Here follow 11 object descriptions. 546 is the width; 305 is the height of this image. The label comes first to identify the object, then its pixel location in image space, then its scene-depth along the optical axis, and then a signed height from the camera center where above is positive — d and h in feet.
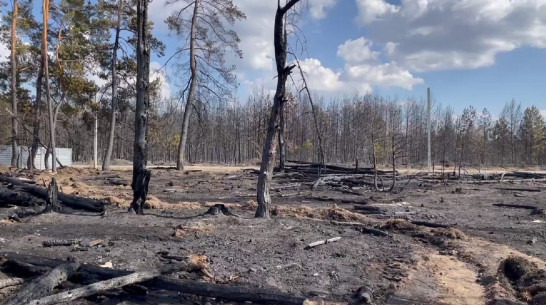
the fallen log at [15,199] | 40.91 -3.57
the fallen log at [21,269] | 19.36 -4.53
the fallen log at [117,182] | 70.13 -3.50
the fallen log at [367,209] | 45.87 -4.68
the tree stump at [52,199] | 35.07 -3.03
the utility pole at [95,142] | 111.70 +3.68
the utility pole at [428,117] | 121.37 +11.76
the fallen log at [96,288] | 16.10 -4.65
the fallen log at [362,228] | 32.42 -4.73
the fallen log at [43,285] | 15.84 -4.50
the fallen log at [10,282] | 17.64 -4.67
